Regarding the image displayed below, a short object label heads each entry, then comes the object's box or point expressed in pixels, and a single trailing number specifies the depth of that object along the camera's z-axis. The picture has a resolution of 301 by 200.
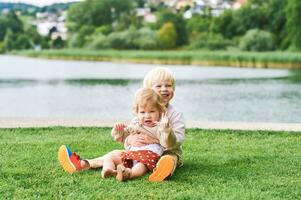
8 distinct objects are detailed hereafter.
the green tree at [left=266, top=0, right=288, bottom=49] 44.23
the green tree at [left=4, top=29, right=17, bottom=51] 59.94
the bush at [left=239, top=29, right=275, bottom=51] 40.34
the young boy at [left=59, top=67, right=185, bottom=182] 4.46
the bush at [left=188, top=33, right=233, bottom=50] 45.19
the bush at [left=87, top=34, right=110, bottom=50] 48.47
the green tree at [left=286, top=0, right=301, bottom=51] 38.75
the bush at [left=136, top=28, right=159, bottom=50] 46.50
